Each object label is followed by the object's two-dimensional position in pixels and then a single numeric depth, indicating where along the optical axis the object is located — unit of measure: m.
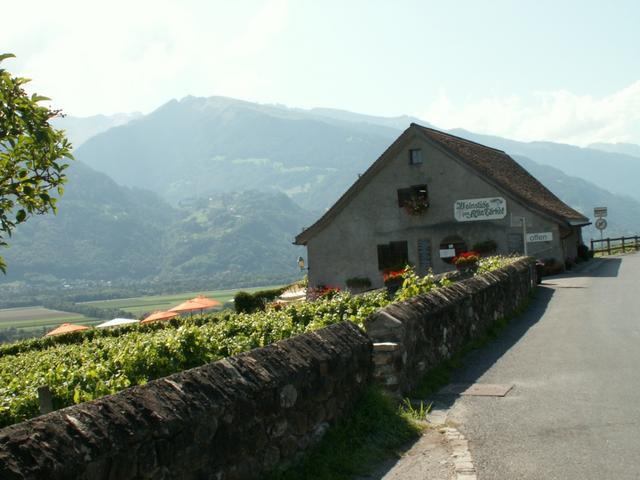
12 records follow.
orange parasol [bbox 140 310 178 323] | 43.21
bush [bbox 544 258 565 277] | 36.31
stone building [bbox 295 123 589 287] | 38.78
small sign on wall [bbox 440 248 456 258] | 36.78
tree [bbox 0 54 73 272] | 10.48
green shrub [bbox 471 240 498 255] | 38.56
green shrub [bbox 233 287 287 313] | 35.00
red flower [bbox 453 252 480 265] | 22.98
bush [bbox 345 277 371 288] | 41.84
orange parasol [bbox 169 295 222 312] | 48.16
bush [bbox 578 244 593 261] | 45.70
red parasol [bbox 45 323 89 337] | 38.22
